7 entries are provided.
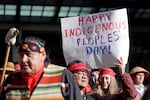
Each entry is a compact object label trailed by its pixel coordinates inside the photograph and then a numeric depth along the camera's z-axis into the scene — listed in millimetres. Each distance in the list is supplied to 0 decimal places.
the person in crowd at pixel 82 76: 5492
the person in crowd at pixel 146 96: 2514
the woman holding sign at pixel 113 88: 5668
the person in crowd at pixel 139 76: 6859
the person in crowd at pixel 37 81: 4543
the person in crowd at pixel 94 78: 6423
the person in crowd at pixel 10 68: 6211
